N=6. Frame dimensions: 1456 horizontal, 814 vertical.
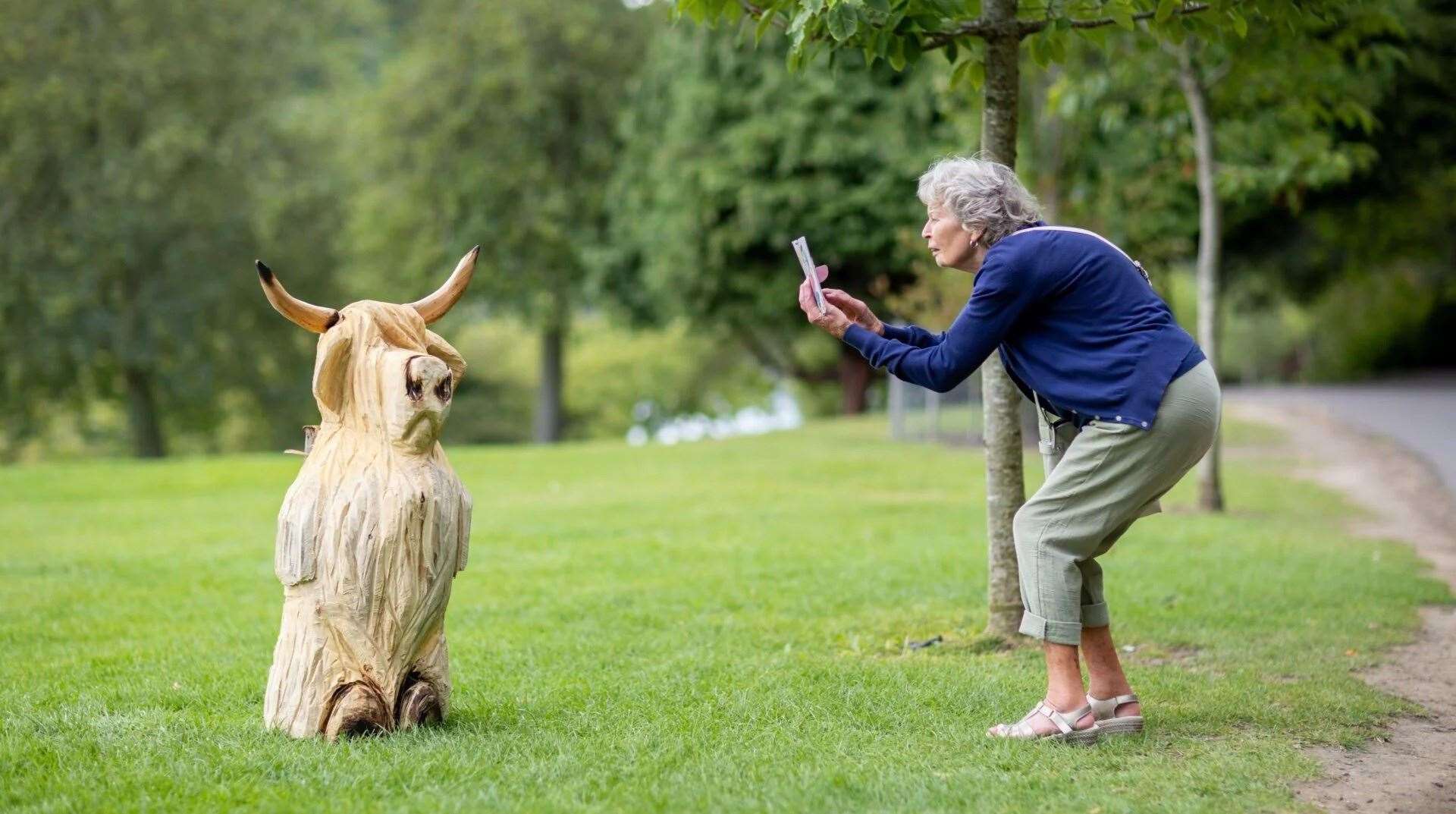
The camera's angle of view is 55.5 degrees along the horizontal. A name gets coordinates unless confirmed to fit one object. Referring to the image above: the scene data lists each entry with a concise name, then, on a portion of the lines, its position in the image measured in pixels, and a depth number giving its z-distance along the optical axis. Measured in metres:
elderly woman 4.86
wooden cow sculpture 4.85
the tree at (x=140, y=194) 26.56
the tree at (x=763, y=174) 21.97
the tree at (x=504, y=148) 28.89
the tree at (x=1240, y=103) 10.08
